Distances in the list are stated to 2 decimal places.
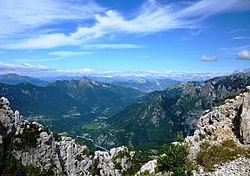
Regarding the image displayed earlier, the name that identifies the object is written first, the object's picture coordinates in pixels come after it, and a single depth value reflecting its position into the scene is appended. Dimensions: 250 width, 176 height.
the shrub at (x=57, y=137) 86.44
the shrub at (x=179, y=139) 32.50
